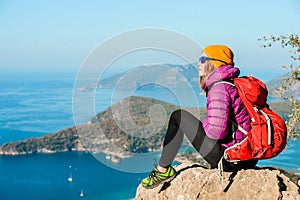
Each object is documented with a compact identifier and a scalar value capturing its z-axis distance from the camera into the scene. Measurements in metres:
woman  2.86
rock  3.18
